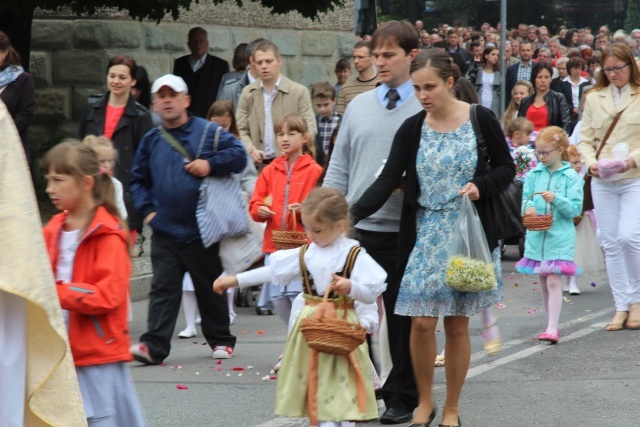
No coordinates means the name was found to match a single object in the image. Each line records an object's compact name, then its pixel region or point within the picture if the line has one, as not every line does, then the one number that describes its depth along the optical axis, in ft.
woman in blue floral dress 39.45
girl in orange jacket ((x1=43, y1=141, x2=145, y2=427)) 30.30
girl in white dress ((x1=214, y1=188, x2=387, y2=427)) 36.35
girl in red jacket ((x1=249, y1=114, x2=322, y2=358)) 55.57
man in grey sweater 42.04
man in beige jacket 71.61
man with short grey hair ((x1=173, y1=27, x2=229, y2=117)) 97.86
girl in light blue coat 60.03
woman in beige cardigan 60.13
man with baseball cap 52.42
